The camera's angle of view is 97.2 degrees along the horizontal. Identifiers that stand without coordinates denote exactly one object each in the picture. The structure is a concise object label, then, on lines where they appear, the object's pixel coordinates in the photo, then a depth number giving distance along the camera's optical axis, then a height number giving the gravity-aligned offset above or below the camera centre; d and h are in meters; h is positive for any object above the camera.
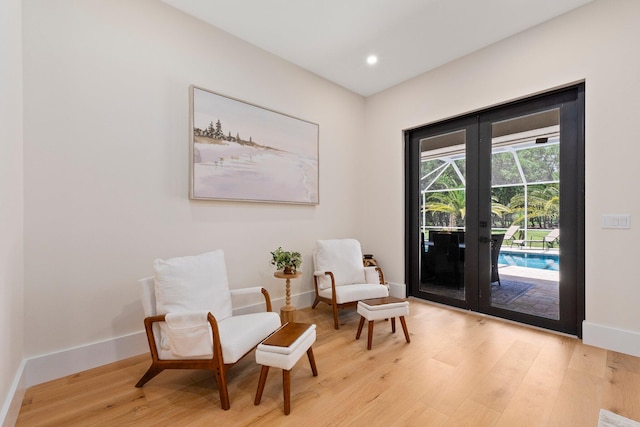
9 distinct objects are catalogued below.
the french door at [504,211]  2.85 +0.01
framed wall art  2.82 +0.66
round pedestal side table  2.98 -1.05
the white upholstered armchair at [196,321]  1.84 -0.79
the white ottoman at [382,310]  2.59 -0.92
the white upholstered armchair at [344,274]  3.24 -0.79
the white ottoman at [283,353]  1.72 -0.89
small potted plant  3.02 -0.53
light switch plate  2.45 -0.08
